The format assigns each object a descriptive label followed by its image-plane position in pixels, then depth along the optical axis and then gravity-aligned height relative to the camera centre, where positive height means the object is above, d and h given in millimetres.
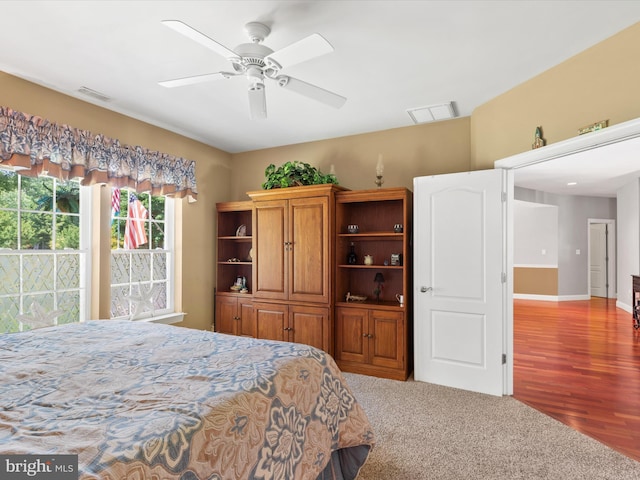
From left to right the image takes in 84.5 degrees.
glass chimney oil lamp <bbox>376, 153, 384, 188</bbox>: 3961 +785
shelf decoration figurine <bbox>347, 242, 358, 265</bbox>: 4066 -164
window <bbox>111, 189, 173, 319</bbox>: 3727 -149
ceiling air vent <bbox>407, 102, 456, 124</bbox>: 3480 +1326
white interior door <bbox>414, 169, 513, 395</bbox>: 3186 -378
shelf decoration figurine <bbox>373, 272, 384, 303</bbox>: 3984 -492
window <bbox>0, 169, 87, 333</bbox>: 2904 -63
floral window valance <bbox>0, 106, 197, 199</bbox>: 2746 +787
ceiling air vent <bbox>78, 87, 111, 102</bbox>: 3089 +1346
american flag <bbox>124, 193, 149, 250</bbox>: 3844 +194
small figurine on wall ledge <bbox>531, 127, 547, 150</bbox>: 2842 +817
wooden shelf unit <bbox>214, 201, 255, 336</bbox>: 4484 -355
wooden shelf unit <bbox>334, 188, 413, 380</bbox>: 3596 -508
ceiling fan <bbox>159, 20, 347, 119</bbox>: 1815 +1028
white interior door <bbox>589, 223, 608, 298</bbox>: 8617 -446
